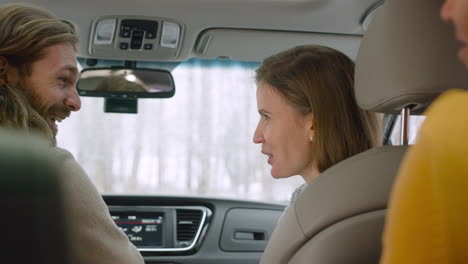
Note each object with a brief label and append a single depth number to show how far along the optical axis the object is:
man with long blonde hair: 1.92
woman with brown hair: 2.37
